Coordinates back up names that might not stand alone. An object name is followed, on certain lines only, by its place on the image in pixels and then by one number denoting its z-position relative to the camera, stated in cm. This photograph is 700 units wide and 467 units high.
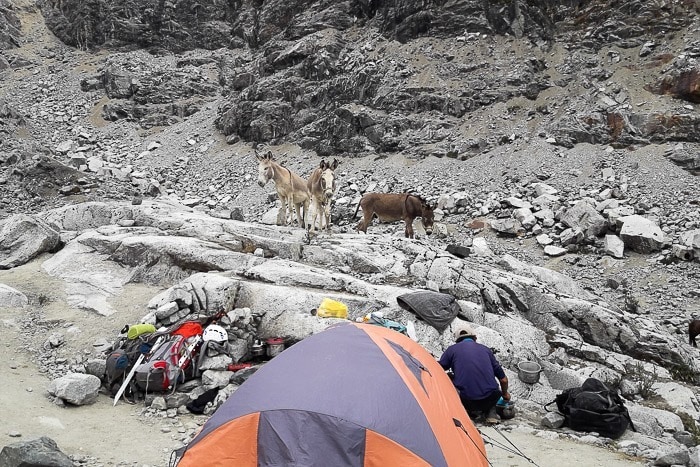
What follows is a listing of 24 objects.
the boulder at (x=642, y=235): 2067
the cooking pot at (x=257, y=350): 891
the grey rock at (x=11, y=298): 1032
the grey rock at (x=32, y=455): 484
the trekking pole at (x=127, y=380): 753
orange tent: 446
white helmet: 849
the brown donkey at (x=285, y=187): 1513
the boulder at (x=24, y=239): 1277
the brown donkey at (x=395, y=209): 1878
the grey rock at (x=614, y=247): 2081
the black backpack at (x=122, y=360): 786
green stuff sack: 870
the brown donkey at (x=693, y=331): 1448
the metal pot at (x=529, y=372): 906
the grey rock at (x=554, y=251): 2170
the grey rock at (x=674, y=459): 620
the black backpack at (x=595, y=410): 750
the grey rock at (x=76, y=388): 727
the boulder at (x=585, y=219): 2220
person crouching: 746
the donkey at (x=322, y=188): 1462
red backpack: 764
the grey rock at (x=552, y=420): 775
